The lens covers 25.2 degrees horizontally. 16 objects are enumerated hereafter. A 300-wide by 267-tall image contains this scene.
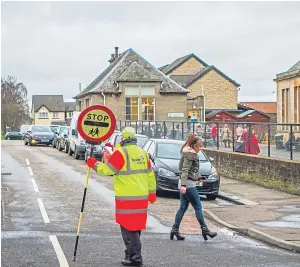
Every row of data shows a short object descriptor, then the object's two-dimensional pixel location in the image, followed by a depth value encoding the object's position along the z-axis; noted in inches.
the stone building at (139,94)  2215.8
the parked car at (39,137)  1829.5
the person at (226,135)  966.4
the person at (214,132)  1018.0
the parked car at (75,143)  1259.2
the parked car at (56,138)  1668.3
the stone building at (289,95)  1433.3
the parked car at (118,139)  926.0
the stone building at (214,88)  3080.7
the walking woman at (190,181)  434.0
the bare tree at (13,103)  4212.1
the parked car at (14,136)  3235.7
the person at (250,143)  866.1
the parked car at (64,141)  1469.0
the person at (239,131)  912.3
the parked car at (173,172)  678.5
